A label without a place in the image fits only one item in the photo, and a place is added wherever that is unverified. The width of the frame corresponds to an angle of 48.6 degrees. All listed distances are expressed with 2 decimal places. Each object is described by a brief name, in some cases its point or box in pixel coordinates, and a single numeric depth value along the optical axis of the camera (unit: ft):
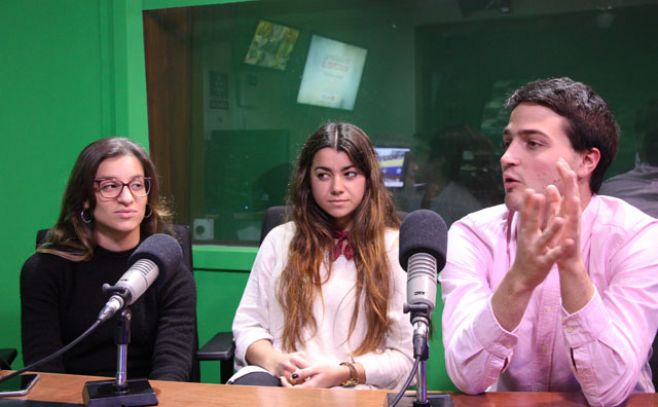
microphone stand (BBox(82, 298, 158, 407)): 4.70
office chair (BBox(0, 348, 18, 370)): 7.56
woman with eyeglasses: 7.50
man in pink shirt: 4.66
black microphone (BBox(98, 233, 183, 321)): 4.43
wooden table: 4.95
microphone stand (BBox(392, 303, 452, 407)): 3.95
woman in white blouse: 7.48
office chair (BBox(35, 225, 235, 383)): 7.52
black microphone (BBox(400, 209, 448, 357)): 3.96
